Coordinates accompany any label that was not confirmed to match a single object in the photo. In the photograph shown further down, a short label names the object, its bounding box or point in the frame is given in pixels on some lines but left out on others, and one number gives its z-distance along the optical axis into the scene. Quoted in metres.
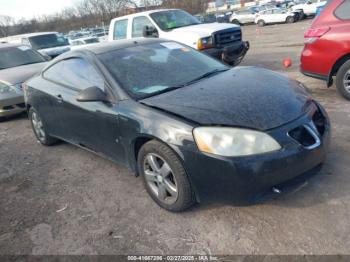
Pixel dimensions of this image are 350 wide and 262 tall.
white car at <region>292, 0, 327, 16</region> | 26.90
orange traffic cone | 8.81
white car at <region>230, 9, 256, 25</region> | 33.66
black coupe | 2.57
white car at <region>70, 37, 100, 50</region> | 17.53
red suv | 5.05
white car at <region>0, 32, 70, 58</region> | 13.19
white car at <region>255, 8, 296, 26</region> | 27.48
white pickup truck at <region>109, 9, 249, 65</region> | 7.94
